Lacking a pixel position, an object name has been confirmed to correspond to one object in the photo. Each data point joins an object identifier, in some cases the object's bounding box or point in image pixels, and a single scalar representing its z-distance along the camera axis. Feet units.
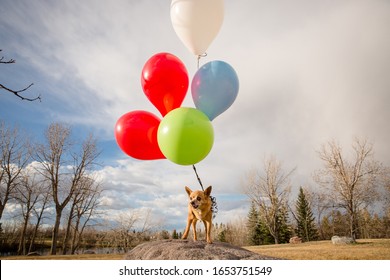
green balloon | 6.45
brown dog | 7.53
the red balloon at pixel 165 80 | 7.34
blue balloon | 7.56
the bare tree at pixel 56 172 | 26.08
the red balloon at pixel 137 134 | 7.30
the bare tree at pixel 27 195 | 29.25
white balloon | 7.59
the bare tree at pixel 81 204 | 28.17
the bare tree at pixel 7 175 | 25.28
